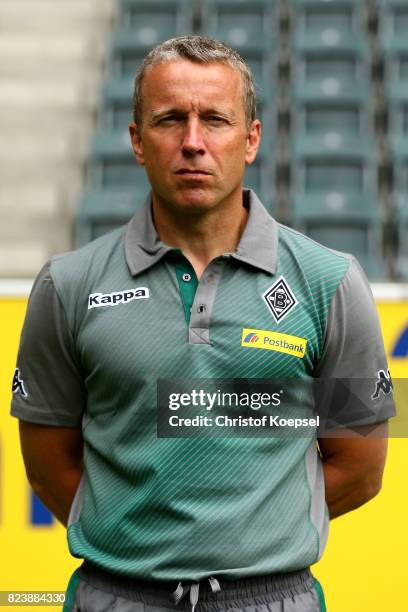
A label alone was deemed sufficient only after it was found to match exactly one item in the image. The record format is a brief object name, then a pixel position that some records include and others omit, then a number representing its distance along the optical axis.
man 2.73
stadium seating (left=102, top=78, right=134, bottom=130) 12.77
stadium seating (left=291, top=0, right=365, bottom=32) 13.59
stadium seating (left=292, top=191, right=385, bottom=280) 10.91
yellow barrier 4.37
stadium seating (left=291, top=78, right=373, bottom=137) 12.37
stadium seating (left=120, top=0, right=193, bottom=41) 13.75
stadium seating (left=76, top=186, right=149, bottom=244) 11.22
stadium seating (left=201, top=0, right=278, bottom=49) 13.54
